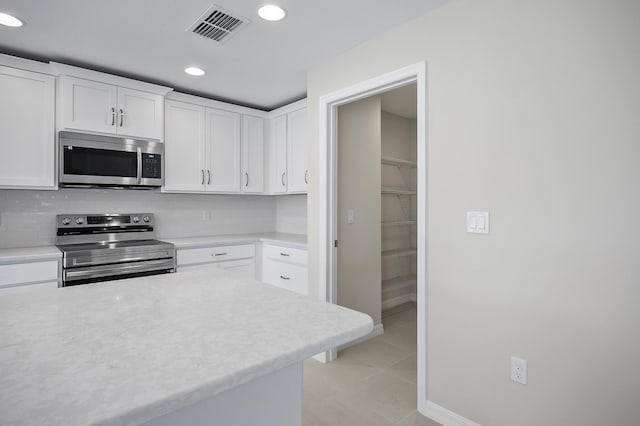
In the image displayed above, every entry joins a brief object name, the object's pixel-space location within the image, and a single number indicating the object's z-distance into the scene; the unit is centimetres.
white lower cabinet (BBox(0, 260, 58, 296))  241
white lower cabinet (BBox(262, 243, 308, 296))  319
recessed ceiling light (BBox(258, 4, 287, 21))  203
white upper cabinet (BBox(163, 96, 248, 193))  342
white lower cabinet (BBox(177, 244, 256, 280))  328
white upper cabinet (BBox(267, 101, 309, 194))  365
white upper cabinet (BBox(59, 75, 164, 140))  280
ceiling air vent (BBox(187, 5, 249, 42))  211
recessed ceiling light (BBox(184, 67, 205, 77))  296
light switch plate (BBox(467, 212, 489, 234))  183
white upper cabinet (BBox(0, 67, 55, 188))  259
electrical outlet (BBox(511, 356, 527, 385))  169
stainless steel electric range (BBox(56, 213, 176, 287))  267
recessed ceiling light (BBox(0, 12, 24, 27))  214
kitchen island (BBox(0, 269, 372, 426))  60
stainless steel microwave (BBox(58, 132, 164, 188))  283
